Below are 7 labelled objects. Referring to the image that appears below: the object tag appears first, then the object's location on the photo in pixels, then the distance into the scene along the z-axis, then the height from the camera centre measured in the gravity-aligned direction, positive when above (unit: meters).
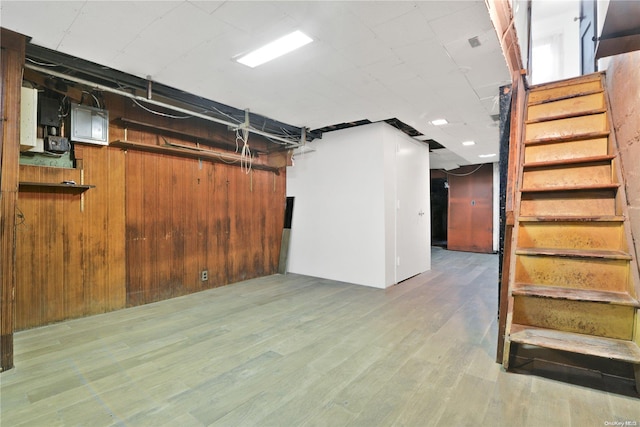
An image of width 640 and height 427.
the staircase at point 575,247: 1.83 -0.25
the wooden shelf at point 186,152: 3.33 +0.80
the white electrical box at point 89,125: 2.93 +0.92
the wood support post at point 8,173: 1.99 +0.27
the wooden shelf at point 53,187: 2.70 +0.25
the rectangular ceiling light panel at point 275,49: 2.15 +1.32
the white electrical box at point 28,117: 2.45 +0.81
